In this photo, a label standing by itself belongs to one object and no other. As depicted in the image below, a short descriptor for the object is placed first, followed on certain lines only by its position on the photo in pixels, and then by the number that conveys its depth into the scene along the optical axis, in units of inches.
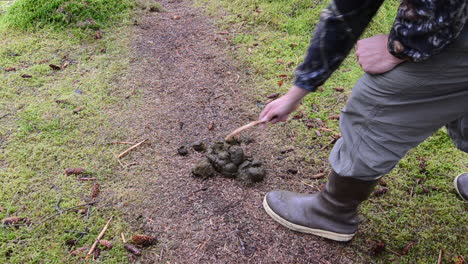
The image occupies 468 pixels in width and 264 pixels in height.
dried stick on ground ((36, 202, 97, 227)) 107.7
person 60.0
